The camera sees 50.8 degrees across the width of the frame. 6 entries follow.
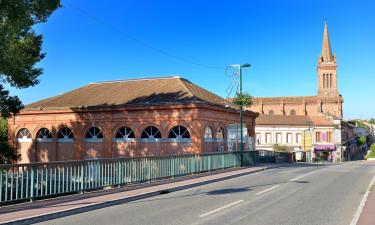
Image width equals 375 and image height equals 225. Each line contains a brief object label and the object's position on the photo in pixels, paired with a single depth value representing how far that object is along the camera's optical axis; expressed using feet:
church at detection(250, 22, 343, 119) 323.98
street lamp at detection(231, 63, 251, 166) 92.82
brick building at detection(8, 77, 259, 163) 100.01
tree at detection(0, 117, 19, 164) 84.89
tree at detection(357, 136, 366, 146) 382.59
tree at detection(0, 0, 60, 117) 52.19
